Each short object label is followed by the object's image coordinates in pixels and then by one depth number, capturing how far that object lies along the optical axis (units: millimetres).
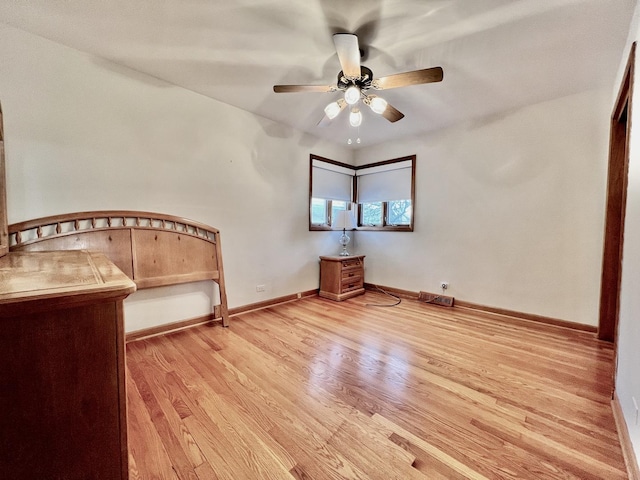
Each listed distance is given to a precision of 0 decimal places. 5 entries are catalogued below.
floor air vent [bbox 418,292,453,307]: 3467
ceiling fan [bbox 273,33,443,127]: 1654
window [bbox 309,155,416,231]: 3949
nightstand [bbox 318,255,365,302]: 3750
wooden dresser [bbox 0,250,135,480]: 625
